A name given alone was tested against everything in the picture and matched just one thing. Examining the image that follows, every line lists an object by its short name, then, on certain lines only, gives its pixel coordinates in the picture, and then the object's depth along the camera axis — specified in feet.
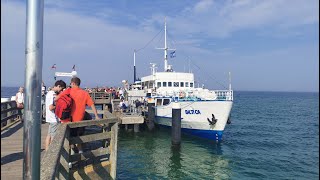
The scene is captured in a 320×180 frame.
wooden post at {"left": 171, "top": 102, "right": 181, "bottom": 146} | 51.40
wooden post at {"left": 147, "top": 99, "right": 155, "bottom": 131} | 63.41
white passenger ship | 56.28
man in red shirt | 16.42
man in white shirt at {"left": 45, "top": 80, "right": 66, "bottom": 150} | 17.23
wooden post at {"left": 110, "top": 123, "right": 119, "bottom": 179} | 18.46
